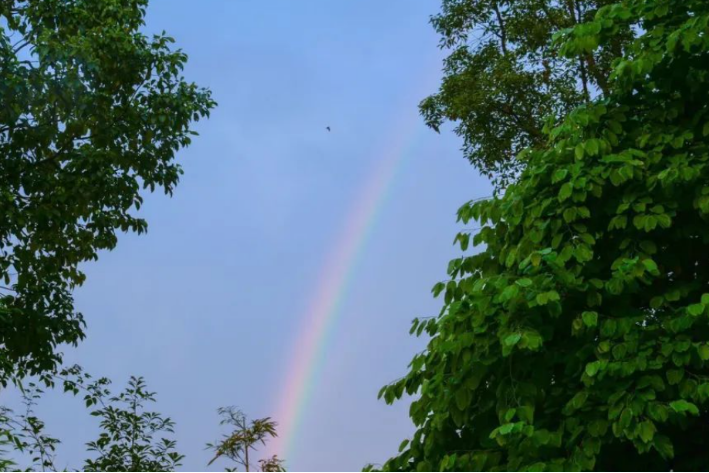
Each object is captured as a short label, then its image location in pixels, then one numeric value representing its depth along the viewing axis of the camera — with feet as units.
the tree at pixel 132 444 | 43.62
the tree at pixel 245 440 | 38.58
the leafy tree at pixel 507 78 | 64.18
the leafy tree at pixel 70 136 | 46.47
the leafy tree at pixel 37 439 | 44.55
